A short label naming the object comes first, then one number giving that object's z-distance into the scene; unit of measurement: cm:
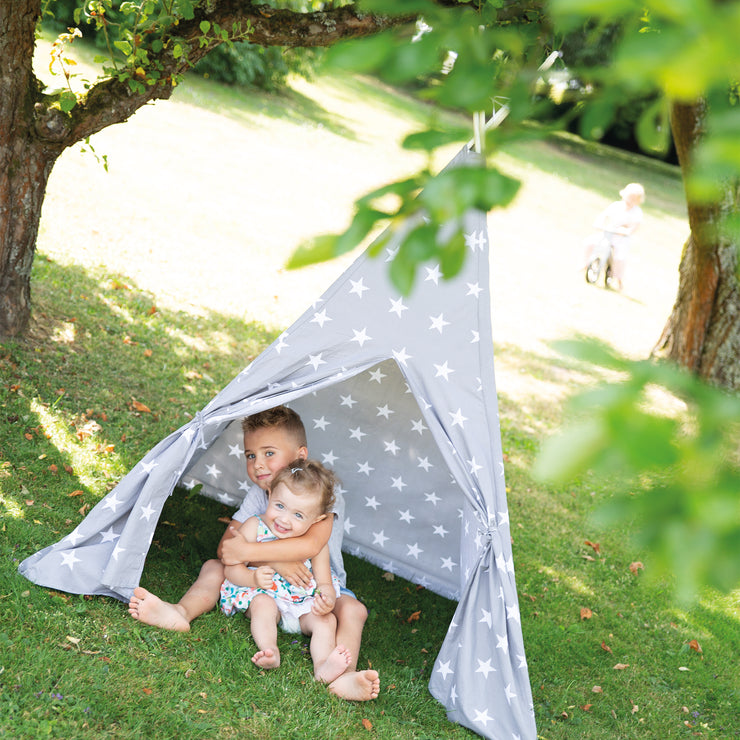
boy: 330
